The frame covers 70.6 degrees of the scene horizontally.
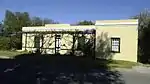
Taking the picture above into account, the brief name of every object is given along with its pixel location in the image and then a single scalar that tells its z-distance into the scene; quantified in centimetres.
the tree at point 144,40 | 1184
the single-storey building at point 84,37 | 1058
